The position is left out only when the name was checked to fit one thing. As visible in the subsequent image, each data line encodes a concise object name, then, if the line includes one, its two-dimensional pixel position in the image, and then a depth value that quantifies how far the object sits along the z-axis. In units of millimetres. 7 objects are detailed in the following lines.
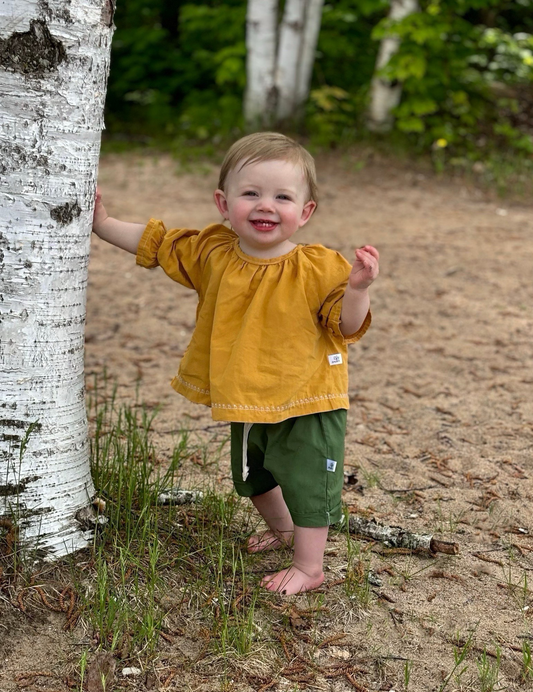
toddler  2396
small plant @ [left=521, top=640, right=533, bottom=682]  2244
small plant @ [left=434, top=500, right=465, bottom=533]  3045
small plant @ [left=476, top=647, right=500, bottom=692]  2191
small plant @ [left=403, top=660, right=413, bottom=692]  2178
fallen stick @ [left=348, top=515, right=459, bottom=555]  2786
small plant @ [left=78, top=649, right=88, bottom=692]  2117
